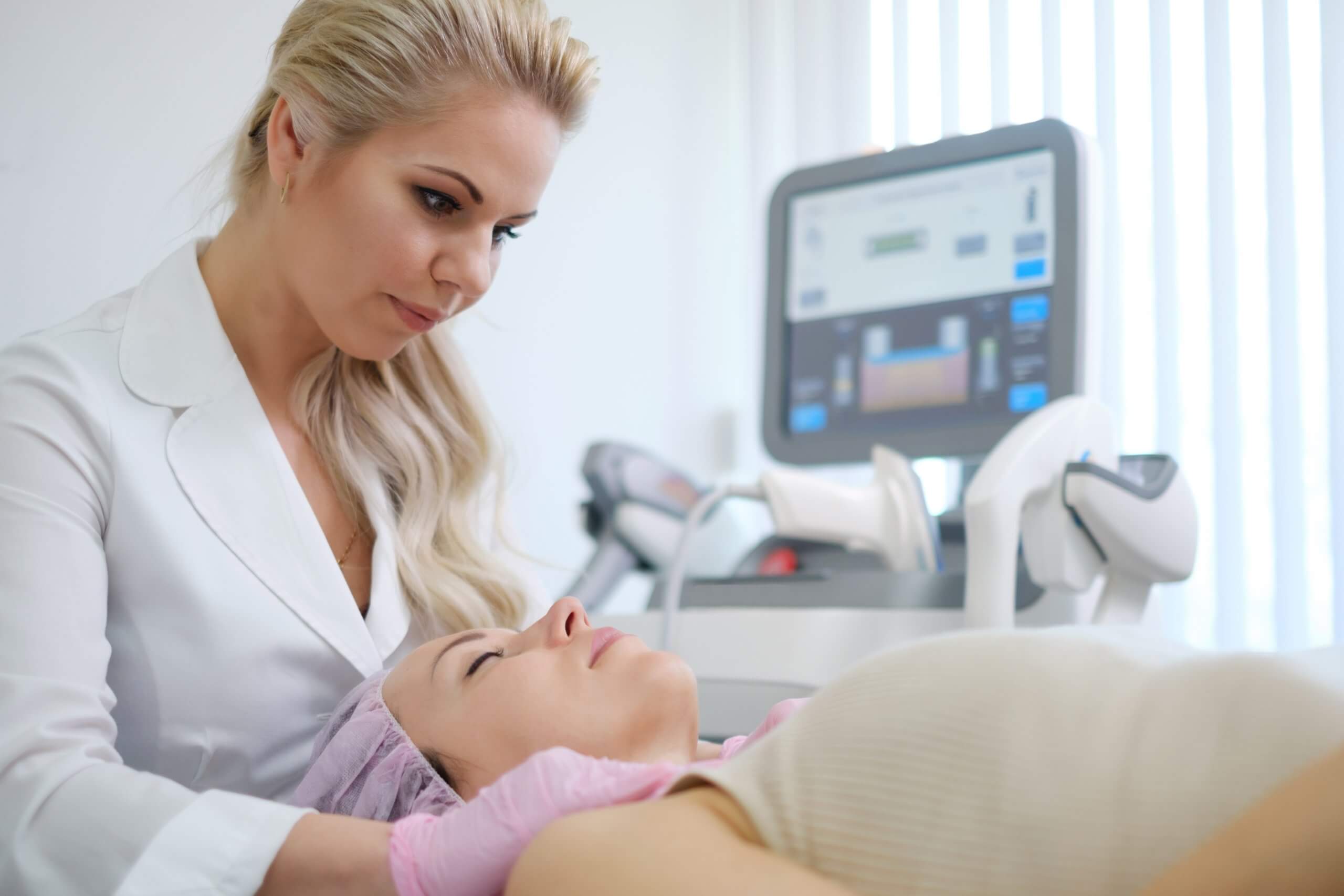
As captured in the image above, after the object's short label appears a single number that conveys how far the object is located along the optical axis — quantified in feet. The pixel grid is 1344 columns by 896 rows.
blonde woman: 3.58
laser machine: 5.27
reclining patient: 1.86
